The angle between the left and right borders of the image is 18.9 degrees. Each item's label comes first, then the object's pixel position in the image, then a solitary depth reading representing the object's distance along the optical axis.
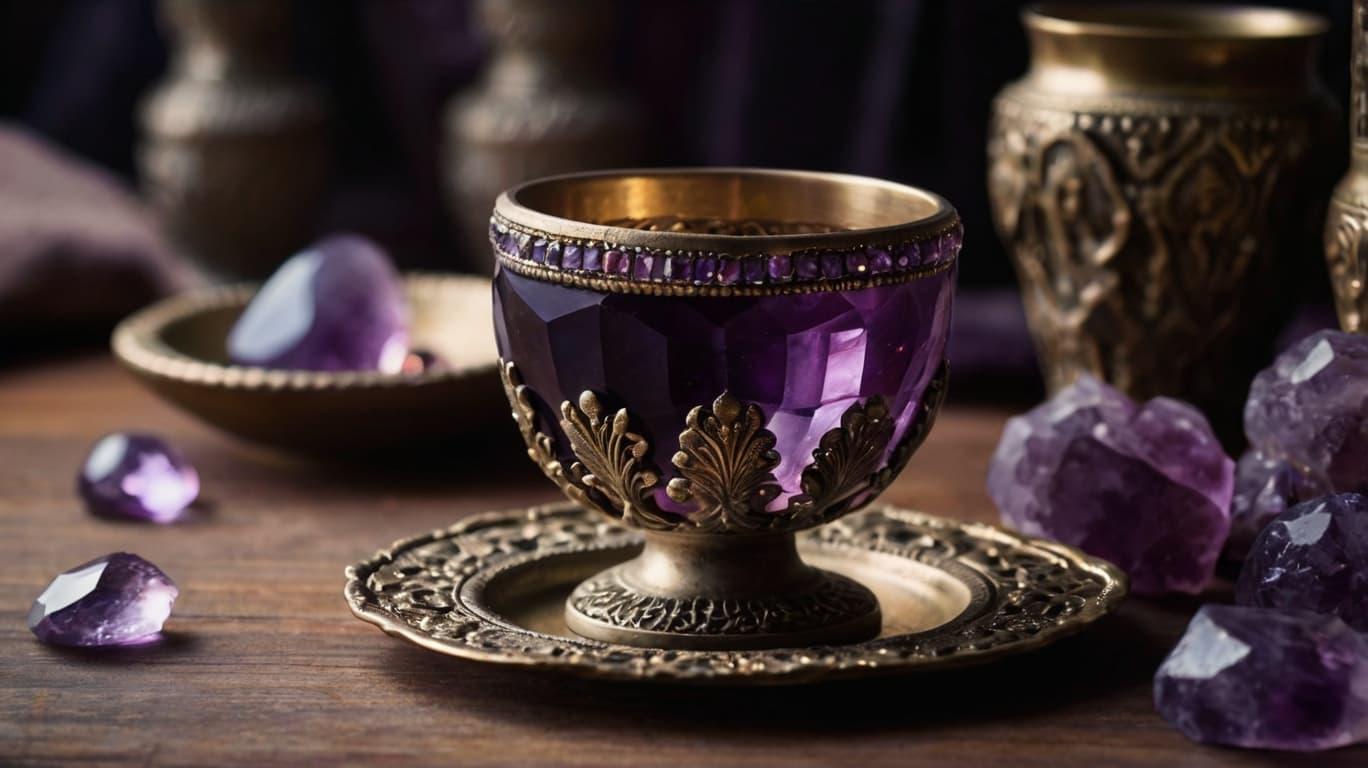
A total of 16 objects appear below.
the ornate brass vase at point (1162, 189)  0.82
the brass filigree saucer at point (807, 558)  0.69
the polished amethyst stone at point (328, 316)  0.88
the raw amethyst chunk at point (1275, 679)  0.68
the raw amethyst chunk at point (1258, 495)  0.77
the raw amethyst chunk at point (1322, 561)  0.72
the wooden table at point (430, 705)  0.69
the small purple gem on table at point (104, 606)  0.73
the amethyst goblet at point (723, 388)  0.70
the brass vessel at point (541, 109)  1.03
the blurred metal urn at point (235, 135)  1.07
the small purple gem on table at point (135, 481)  0.82
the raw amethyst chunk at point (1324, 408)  0.75
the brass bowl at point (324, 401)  0.84
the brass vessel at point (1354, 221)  0.78
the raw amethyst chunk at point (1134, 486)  0.76
